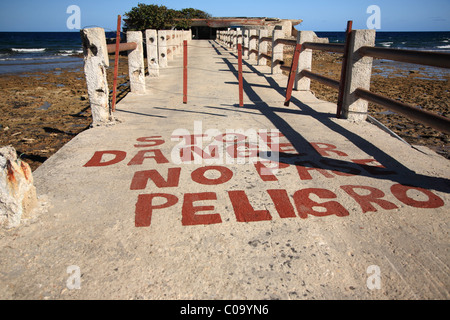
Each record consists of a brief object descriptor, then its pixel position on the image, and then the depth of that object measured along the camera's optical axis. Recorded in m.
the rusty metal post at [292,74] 5.79
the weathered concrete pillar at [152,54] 9.57
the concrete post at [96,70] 4.49
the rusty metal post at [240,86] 5.75
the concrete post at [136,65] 6.79
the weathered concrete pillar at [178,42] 18.25
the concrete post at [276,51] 9.38
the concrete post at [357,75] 4.67
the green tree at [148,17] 21.77
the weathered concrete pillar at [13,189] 2.19
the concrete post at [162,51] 11.75
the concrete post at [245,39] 15.95
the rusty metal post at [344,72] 4.77
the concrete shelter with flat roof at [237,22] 40.39
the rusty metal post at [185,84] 6.14
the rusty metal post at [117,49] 5.20
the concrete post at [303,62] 6.81
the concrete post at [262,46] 11.31
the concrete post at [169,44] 13.78
